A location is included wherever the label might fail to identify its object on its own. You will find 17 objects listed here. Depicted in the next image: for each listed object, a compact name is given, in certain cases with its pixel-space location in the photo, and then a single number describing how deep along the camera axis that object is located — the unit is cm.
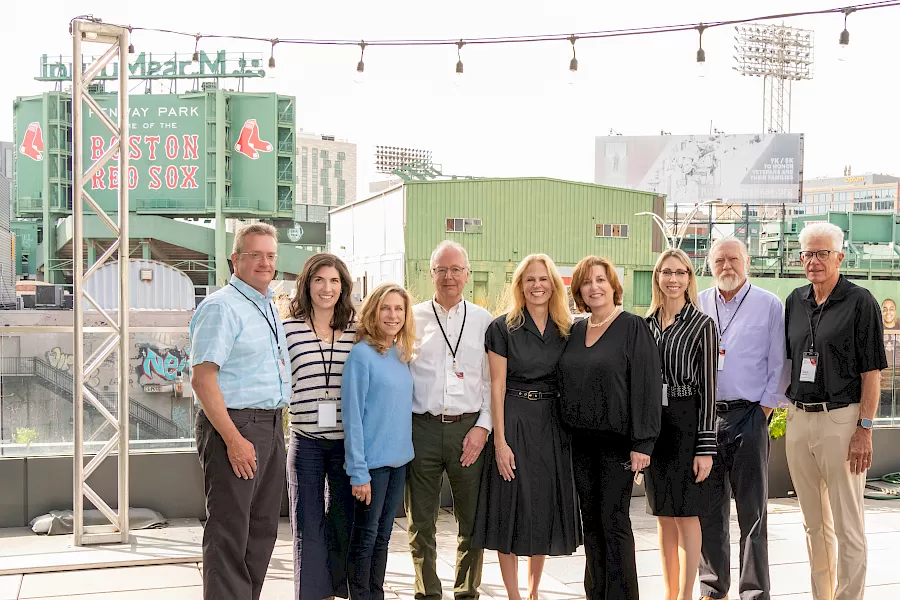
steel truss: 439
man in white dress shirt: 330
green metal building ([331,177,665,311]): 2736
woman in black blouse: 313
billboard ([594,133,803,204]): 3912
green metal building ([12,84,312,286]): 3547
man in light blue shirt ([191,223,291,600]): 287
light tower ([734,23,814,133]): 5519
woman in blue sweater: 308
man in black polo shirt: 326
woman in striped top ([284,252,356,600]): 317
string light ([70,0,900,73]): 518
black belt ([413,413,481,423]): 331
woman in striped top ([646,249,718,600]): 320
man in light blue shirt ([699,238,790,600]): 342
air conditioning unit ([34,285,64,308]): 2792
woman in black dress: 324
